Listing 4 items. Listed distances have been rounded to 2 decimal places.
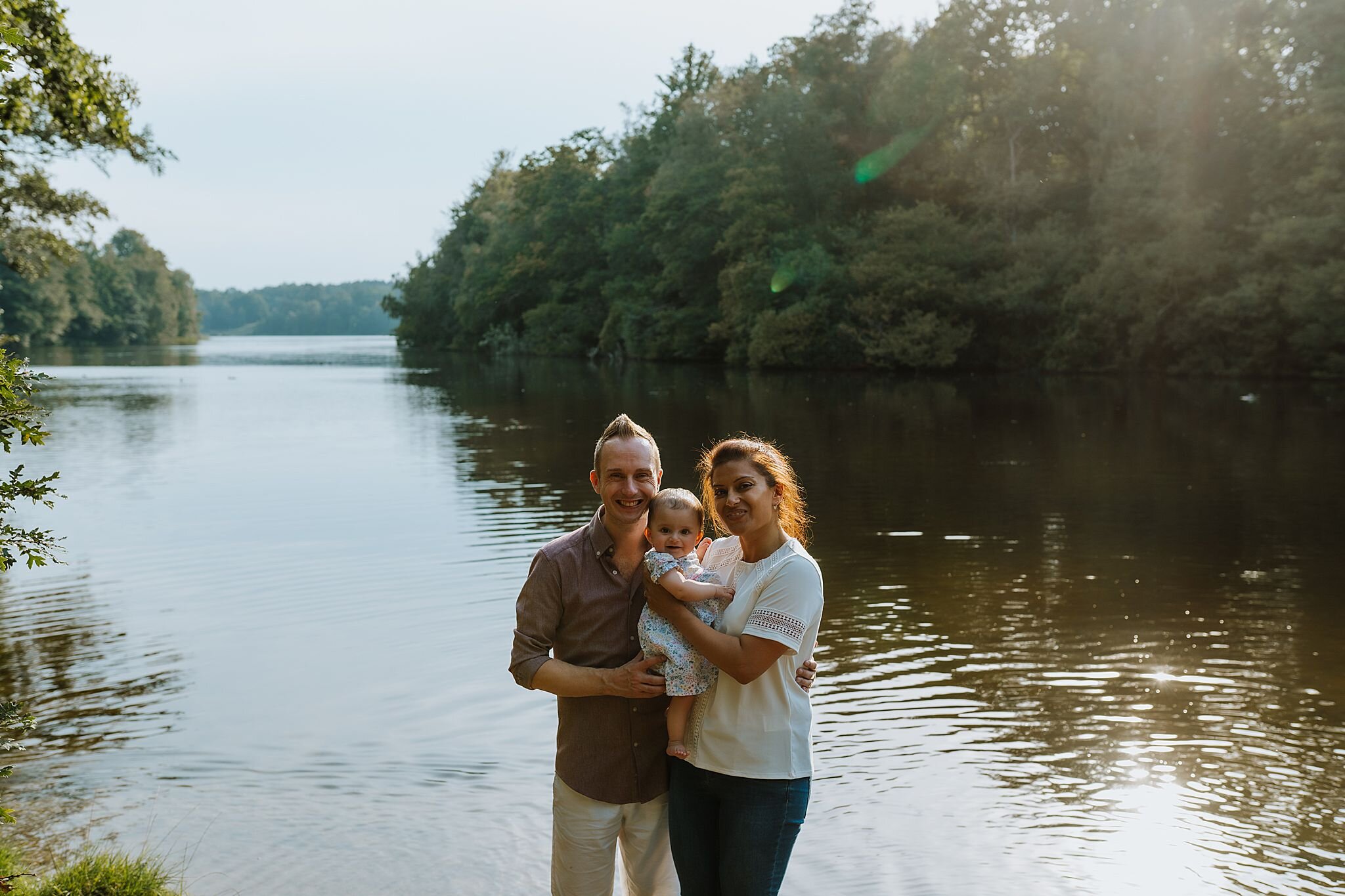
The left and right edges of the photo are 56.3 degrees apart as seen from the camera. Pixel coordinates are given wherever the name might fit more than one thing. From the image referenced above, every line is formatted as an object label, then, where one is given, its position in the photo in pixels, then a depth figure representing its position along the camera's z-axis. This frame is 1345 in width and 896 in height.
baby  2.97
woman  2.94
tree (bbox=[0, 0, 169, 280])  5.30
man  3.12
